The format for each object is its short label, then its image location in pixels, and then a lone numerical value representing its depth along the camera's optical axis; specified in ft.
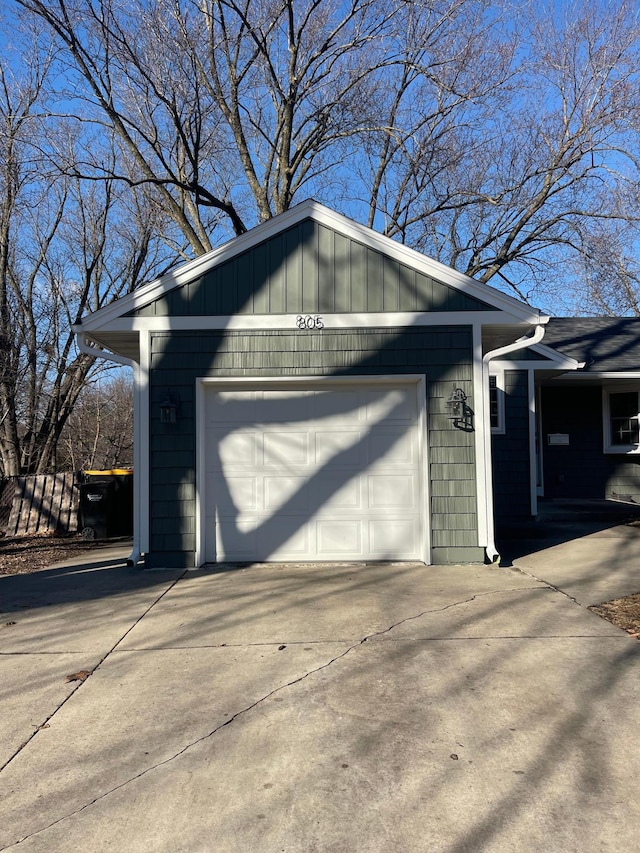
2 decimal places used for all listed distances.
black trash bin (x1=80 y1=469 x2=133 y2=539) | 38.63
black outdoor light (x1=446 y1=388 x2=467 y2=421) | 24.88
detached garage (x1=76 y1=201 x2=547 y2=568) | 25.23
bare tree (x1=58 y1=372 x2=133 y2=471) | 78.74
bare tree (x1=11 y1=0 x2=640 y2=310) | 49.19
